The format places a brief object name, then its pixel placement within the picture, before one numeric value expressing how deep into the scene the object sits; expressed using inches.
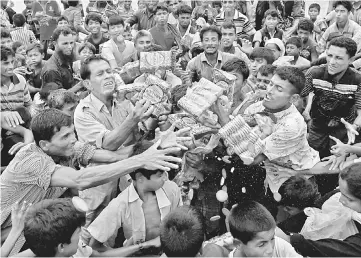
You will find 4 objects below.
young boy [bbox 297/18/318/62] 234.4
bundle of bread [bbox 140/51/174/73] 120.4
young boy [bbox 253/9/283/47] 263.0
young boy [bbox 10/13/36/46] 275.4
